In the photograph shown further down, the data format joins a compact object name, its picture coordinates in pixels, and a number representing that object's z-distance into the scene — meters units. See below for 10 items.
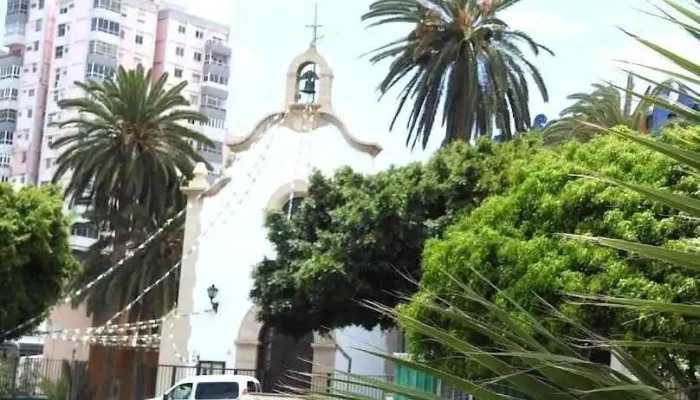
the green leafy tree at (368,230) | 20.88
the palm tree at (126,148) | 34.19
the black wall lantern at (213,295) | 28.03
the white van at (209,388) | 23.17
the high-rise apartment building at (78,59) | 70.94
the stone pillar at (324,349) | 26.86
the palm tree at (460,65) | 26.36
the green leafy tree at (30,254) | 24.17
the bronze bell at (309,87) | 29.09
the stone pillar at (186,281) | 28.34
